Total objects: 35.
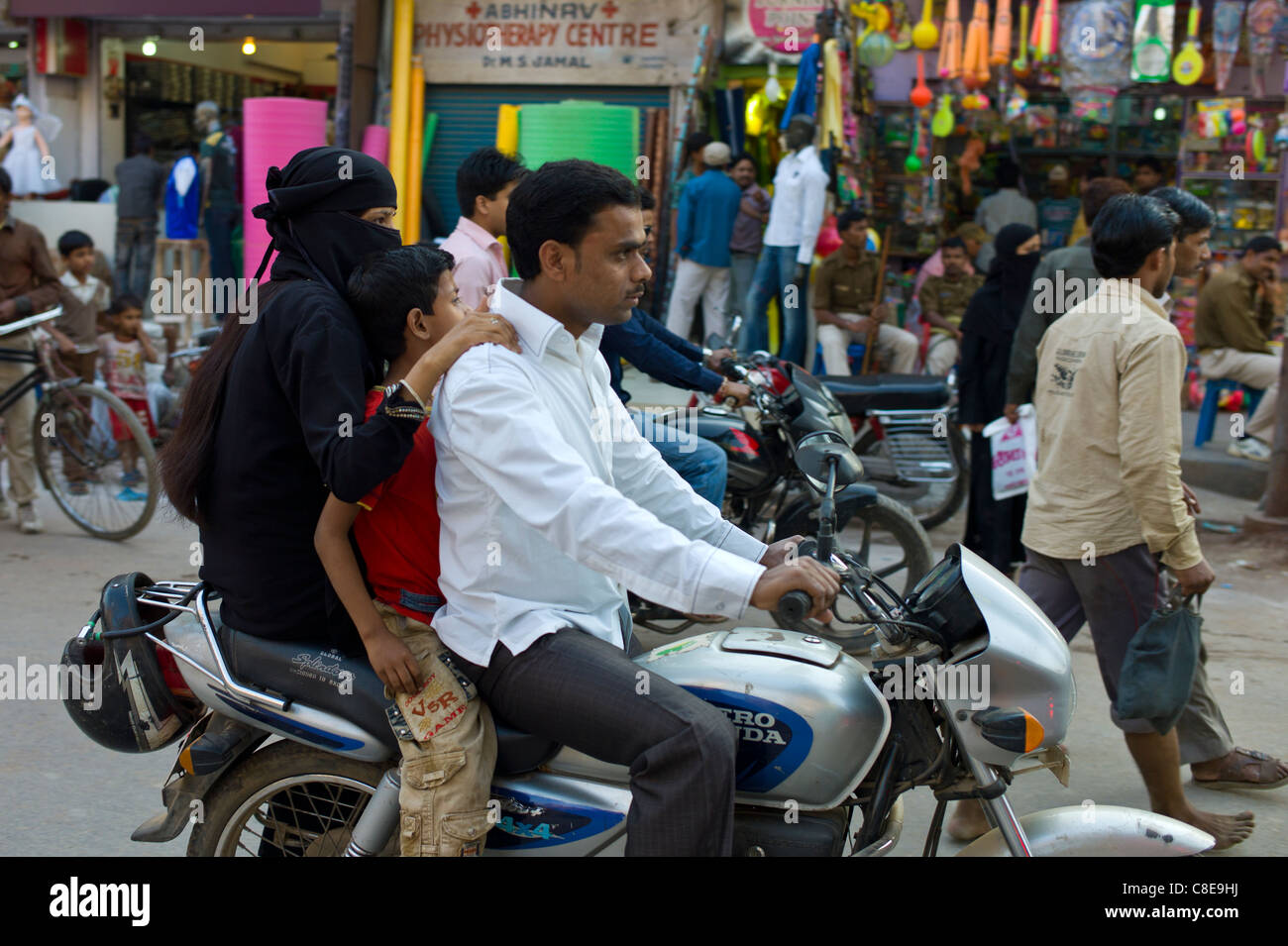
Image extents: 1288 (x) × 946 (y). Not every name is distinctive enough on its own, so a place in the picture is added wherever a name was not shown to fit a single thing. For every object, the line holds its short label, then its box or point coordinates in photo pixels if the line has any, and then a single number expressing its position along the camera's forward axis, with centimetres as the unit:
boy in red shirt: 229
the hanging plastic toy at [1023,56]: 1042
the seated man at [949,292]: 945
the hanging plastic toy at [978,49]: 1029
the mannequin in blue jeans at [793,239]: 940
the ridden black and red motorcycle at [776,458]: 491
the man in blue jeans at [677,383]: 482
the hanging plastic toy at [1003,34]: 1027
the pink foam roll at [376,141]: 1156
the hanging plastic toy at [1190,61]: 1035
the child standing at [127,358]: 813
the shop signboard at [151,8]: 1232
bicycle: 668
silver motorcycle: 228
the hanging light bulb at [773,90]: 1040
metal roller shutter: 1168
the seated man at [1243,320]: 933
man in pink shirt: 490
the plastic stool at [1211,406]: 947
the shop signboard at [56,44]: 1348
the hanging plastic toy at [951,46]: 1039
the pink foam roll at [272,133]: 1136
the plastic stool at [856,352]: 922
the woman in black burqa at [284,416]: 239
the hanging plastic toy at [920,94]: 1087
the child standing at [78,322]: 683
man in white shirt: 216
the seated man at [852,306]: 872
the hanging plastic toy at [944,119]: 1103
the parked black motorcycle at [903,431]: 678
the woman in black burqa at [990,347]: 631
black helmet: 263
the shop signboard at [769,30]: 1060
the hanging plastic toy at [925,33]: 1051
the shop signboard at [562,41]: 1109
